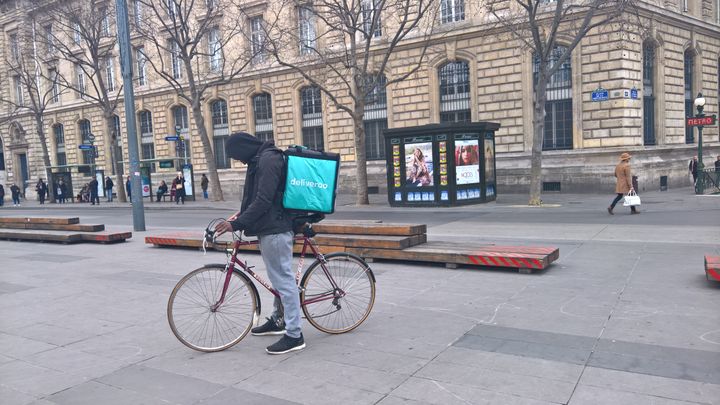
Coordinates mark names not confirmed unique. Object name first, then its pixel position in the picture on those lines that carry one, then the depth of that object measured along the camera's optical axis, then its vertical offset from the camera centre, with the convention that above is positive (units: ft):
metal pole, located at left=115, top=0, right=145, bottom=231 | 48.32 +6.10
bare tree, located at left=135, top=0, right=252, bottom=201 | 94.84 +26.09
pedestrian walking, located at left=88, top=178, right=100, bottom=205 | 116.06 -1.24
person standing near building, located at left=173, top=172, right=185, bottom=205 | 103.30 -1.21
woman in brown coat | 50.47 -1.73
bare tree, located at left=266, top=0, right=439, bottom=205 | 75.41 +20.70
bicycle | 16.42 -3.60
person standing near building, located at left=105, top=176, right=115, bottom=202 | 125.02 -0.65
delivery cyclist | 15.47 -1.22
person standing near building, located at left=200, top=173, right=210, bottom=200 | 111.52 -0.82
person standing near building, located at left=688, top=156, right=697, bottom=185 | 83.37 -1.75
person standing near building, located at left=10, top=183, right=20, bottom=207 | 131.64 -1.36
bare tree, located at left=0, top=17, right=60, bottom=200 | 131.95 +29.76
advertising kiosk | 69.05 +0.53
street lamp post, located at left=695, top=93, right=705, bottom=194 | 70.69 -1.01
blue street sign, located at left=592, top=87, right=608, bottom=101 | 77.61 +8.91
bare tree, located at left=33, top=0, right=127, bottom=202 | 104.63 +29.66
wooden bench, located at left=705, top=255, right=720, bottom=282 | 21.36 -4.34
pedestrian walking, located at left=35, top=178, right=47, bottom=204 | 134.31 -0.61
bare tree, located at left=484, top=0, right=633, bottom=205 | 60.18 +16.31
